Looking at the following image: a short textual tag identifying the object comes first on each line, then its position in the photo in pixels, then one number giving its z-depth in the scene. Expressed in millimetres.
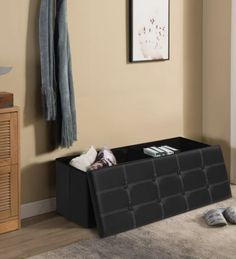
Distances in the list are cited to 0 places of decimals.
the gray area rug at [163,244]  3102
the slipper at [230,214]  3562
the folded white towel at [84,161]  3629
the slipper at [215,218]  3512
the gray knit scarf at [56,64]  3545
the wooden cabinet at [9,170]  3318
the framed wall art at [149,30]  4078
